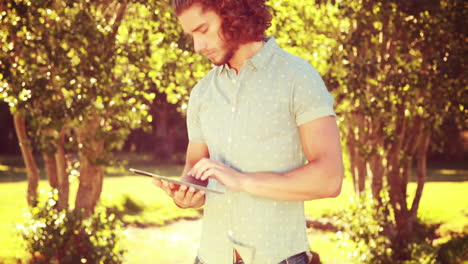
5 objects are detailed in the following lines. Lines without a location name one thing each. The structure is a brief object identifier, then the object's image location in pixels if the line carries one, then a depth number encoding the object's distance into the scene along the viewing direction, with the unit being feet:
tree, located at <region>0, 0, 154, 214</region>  22.26
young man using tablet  7.44
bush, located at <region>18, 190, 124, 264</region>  26.89
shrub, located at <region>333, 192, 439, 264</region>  29.65
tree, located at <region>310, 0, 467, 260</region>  24.82
